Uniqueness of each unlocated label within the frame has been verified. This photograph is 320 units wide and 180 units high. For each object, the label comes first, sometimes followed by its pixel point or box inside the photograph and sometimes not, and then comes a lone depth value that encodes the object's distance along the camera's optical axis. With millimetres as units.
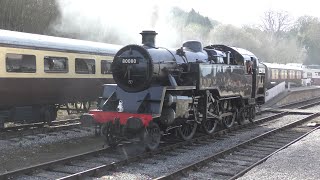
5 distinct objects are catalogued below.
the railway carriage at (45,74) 11472
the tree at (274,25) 72575
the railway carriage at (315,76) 60984
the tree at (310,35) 78125
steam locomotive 9258
